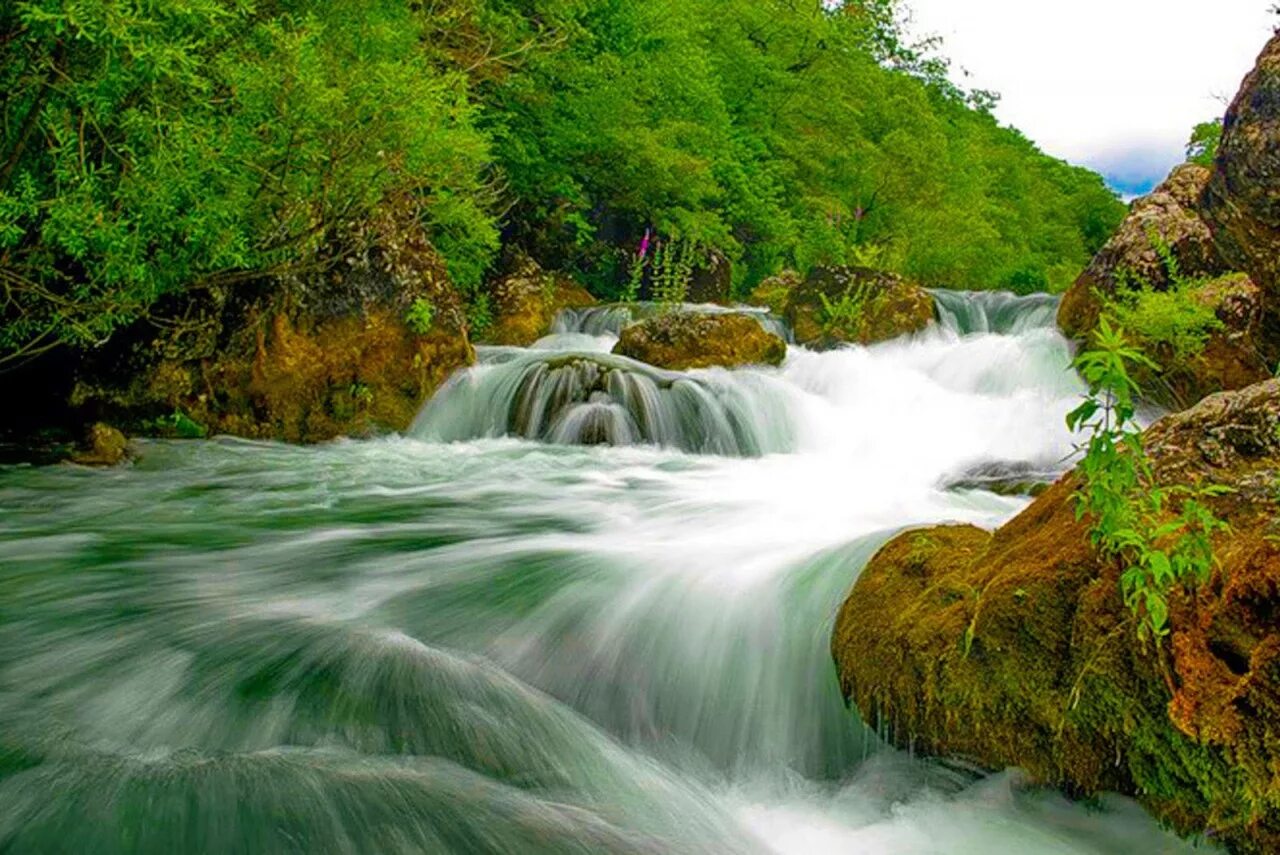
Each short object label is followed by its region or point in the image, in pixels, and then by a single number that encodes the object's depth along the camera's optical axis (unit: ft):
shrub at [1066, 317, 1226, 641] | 7.80
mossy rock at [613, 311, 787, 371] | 36.81
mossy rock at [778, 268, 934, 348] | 44.65
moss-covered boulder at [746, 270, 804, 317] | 52.63
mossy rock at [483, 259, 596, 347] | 45.27
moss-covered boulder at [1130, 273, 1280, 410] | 27.50
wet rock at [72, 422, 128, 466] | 24.64
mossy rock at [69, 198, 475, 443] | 27.81
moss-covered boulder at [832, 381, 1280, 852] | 7.77
